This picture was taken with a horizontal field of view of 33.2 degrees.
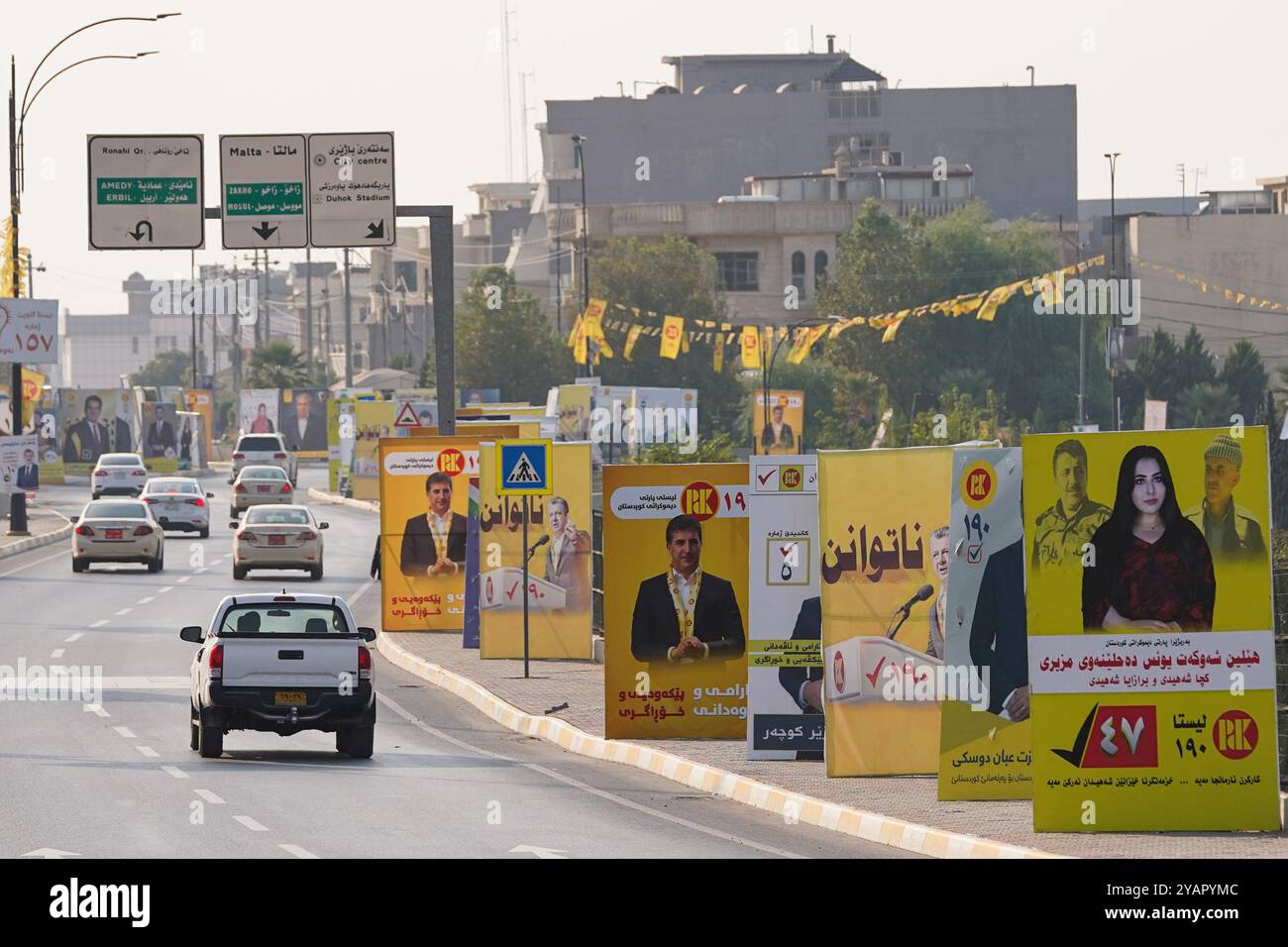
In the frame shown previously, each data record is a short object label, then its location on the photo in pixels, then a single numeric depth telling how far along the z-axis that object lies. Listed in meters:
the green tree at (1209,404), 83.81
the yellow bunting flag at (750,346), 83.69
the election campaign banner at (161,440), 98.00
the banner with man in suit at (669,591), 20.41
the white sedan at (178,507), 57.22
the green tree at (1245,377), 86.50
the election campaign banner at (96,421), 97.88
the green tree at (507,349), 108.06
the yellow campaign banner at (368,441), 74.06
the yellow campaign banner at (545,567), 29.06
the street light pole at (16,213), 51.06
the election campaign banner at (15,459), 50.94
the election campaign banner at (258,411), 104.00
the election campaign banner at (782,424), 73.56
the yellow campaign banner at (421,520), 33.44
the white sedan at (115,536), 45.38
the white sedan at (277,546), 43.12
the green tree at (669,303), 104.19
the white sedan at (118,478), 66.06
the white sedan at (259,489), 61.84
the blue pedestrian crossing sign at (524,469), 25.92
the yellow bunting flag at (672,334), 81.75
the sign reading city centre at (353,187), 33.91
